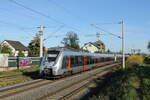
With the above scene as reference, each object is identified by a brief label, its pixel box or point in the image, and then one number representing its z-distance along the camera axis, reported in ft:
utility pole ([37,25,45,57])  80.82
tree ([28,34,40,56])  146.54
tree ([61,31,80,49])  236.19
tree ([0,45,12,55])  124.86
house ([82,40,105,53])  242.25
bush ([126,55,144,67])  97.15
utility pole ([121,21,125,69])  66.13
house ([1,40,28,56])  167.46
